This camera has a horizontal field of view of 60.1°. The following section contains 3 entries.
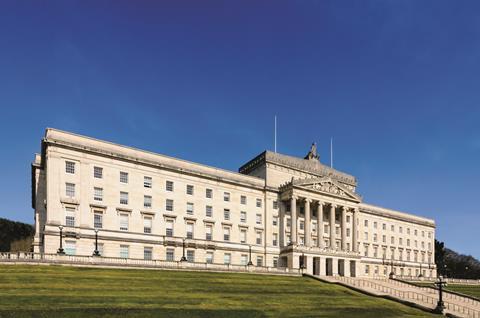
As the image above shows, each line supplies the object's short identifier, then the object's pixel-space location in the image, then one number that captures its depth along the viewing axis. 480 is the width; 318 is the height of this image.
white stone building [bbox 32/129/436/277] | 60.47
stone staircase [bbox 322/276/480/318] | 47.42
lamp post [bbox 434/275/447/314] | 43.59
